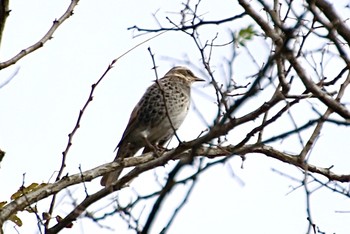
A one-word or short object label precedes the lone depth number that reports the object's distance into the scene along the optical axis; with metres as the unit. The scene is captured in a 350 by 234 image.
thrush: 17.58
